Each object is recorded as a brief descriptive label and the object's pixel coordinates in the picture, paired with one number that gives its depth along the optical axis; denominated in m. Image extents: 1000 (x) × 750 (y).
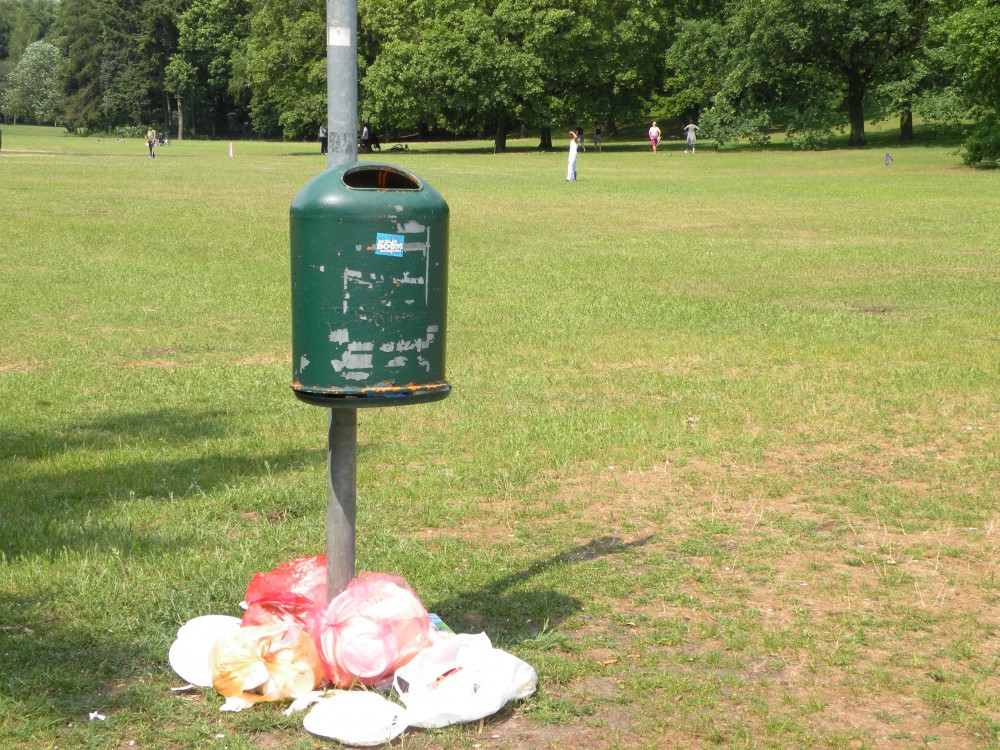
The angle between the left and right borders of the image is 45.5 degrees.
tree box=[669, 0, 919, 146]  55.22
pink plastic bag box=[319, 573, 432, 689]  4.25
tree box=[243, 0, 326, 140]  69.75
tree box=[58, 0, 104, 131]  109.25
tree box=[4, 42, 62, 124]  134.12
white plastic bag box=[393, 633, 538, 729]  4.04
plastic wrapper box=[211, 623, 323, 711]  4.22
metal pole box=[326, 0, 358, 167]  4.03
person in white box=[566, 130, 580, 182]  39.03
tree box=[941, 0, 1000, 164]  38.78
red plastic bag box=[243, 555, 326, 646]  4.50
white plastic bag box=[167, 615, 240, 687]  4.34
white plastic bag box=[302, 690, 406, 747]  3.90
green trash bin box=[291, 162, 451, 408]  4.00
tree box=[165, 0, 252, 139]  99.94
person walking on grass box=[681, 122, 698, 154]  62.22
